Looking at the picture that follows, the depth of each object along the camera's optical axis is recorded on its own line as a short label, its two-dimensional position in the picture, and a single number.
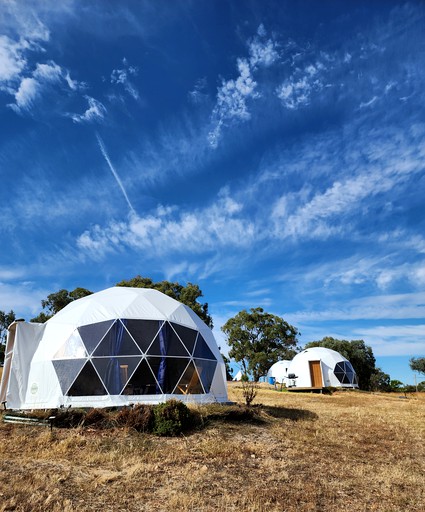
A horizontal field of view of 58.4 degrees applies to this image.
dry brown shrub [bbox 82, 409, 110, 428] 10.18
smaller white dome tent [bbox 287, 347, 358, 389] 35.13
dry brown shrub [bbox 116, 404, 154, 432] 9.93
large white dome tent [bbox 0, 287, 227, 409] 12.59
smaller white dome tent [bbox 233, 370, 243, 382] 60.21
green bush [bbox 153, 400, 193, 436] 9.75
